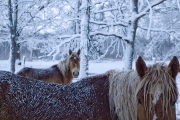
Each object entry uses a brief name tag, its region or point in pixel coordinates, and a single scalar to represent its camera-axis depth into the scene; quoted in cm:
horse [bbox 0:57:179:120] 212
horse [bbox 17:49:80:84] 822
